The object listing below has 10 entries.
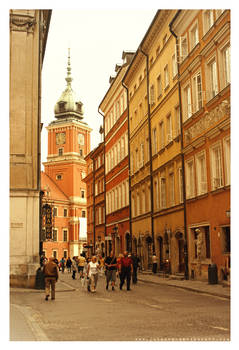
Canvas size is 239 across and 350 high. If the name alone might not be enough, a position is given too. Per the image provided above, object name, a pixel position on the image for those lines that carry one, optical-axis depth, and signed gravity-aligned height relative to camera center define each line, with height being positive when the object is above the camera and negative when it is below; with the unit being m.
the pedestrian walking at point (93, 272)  20.42 -1.09
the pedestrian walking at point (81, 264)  29.24 -1.11
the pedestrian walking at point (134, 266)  24.25 -1.07
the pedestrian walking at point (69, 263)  47.53 -1.72
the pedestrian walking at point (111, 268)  21.34 -0.98
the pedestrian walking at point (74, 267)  32.37 -1.42
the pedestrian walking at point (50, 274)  17.62 -0.97
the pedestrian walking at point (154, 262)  31.00 -1.11
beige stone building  19.92 +4.16
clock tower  94.06 +16.12
